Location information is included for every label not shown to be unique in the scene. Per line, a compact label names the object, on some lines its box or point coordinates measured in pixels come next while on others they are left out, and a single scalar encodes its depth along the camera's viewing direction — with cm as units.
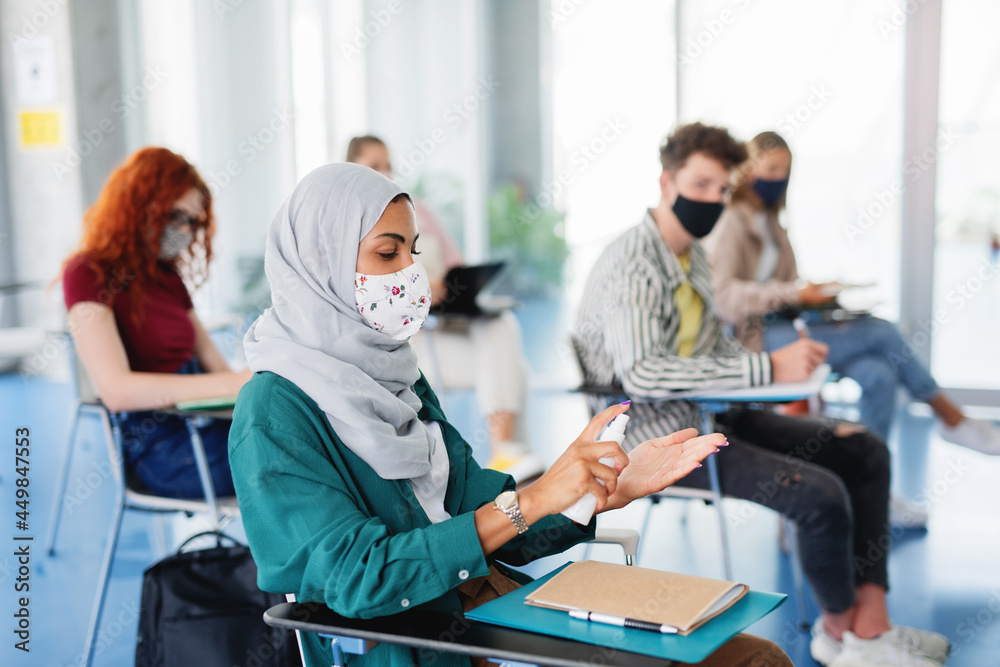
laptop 370
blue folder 106
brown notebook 113
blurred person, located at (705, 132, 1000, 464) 341
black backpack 164
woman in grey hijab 121
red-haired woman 235
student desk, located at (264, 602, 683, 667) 106
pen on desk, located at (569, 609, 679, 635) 110
